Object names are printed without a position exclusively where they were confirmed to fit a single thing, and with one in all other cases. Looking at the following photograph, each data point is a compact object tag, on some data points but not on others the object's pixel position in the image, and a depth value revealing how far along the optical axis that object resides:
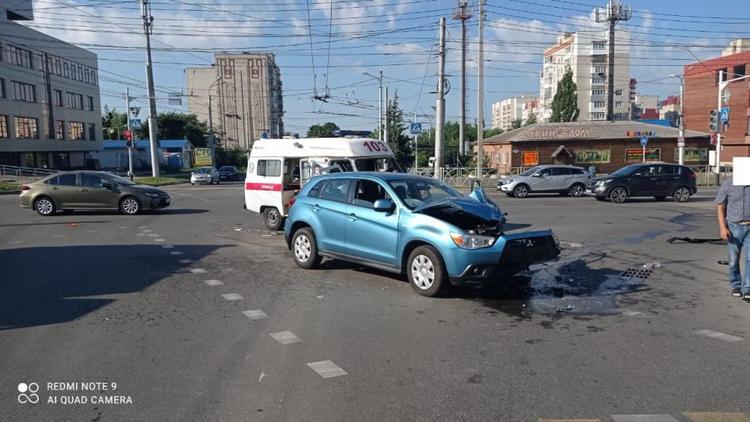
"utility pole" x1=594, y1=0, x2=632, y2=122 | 48.66
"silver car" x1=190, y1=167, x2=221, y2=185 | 44.44
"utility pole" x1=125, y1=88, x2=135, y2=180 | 43.40
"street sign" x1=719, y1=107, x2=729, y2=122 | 35.38
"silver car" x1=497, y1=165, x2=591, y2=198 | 27.53
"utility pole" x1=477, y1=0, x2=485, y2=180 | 31.94
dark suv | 23.33
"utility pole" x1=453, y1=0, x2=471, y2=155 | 37.56
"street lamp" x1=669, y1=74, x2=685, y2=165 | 37.22
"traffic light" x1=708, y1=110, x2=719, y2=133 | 36.31
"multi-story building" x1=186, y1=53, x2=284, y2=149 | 100.69
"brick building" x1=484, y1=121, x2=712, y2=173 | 44.09
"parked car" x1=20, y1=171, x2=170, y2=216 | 18.53
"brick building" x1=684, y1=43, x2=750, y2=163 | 69.00
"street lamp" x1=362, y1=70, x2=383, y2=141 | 48.09
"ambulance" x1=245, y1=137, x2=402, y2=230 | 14.48
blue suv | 7.31
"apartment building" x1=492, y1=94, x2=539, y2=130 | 162.32
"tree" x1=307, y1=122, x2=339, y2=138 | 112.09
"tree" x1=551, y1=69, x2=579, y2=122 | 72.62
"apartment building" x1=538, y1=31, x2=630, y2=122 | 107.56
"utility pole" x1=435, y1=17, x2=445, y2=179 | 32.47
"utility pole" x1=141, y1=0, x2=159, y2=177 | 42.00
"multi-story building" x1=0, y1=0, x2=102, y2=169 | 53.25
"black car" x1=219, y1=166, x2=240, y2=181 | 54.38
